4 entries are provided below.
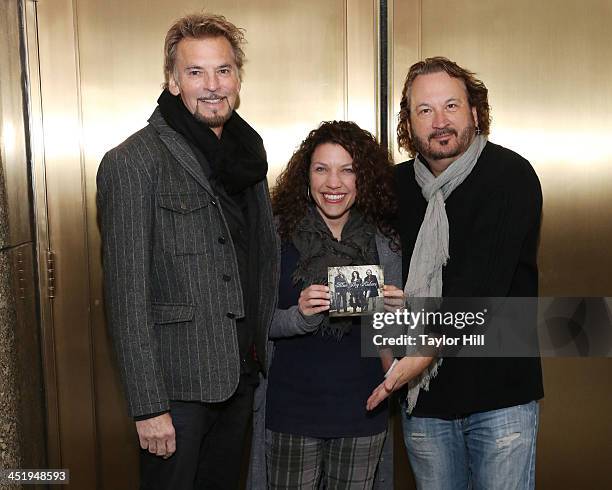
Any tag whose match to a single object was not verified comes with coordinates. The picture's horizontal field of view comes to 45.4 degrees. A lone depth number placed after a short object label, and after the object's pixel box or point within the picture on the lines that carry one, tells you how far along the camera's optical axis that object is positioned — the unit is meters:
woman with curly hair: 2.34
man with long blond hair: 2.04
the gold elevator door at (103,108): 3.00
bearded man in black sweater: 2.19
